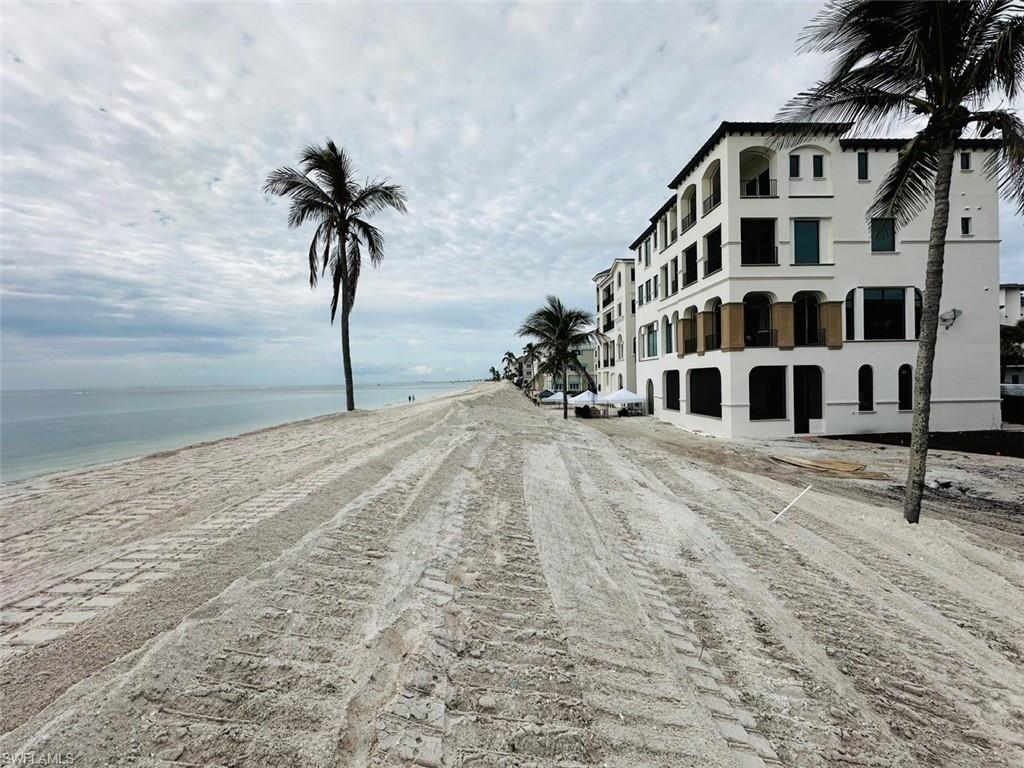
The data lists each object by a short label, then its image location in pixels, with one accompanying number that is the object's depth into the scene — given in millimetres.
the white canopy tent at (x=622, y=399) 28922
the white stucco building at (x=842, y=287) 19250
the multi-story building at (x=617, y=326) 37188
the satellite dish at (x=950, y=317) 19516
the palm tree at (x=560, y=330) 29141
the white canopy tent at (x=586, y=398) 32875
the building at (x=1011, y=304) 41938
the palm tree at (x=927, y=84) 6922
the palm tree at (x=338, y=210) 18438
